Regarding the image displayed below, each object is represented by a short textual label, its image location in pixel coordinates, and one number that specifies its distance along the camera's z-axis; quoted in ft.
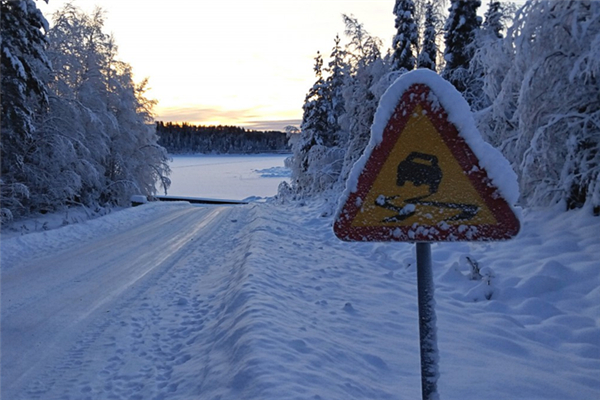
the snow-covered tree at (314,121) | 86.53
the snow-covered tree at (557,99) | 24.16
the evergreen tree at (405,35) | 59.21
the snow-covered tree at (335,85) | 87.54
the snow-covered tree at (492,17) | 60.59
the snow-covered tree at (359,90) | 63.62
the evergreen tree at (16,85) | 44.83
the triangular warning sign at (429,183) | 5.88
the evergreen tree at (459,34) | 63.99
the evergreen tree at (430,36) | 71.61
